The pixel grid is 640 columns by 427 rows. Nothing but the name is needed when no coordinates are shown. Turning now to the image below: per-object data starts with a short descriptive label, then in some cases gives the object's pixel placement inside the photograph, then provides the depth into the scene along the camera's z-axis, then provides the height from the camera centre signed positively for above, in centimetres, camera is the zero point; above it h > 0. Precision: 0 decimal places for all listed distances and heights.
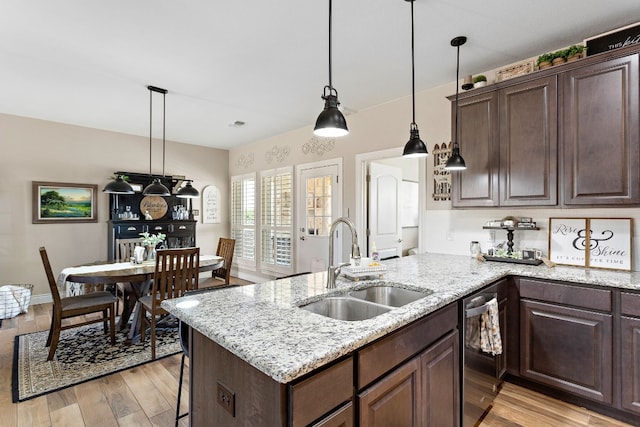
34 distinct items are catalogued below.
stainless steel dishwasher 173 -92
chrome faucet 179 -29
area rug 245 -133
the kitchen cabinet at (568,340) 199 -86
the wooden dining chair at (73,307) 279 -88
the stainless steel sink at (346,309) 166 -52
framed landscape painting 453 +16
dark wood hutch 495 -3
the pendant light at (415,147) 223 +48
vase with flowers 392 -41
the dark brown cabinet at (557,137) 209 +58
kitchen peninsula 96 -50
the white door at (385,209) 421 +6
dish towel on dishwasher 189 -73
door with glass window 453 +5
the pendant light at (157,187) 351 +32
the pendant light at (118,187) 365 +31
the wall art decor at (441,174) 327 +41
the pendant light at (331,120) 161 +49
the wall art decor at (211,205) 621 +17
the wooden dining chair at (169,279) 292 -66
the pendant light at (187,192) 416 +28
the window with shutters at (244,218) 603 -9
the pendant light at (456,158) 249 +45
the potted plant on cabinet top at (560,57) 238 +120
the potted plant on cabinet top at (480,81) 282 +121
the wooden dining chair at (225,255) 430 -61
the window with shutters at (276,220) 529 -12
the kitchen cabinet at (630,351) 188 -84
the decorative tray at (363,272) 200 -38
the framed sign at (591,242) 230 -22
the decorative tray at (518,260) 253 -39
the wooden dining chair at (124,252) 349 -55
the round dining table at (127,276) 294 -61
